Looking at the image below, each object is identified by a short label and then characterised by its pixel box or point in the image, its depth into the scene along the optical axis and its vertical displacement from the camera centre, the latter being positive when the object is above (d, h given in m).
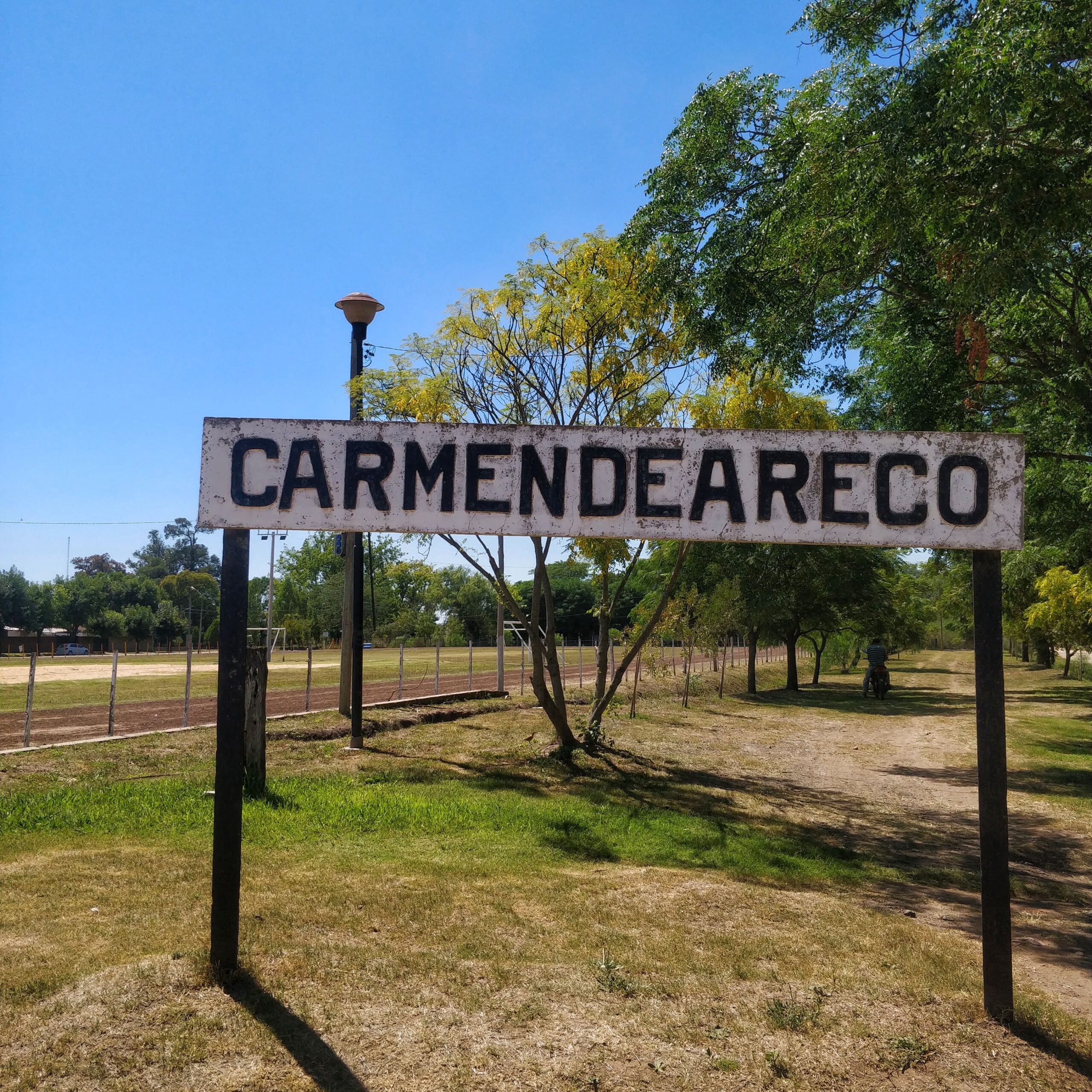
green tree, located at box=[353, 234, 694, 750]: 13.03 +3.72
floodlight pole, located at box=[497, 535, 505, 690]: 22.70 -0.74
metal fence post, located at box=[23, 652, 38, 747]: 12.39 -1.20
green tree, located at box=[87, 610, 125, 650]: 93.44 -0.83
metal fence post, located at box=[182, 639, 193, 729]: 14.77 -1.41
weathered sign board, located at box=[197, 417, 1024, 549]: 4.92 +0.74
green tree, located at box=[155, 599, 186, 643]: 97.94 -0.61
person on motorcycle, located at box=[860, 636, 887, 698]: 31.27 -1.23
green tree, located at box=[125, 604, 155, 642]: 96.44 -0.62
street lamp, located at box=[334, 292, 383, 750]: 14.16 +0.87
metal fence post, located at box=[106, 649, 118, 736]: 13.22 -1.05
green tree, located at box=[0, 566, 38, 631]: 93.81 +1.50
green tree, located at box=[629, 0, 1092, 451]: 7.67 +3.92
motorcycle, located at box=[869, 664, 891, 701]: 31.34 -2.04
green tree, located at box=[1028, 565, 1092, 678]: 25.05 +0.42
